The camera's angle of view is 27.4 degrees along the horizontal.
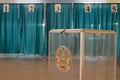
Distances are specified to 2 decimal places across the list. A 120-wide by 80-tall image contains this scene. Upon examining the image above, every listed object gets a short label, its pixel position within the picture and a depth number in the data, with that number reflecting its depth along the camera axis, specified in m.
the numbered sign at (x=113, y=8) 13.41
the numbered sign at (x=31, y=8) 14.02
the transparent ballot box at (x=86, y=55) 3.39
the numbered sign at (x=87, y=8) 13.66
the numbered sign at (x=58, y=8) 13.85
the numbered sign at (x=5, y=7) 14.16
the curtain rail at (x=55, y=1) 13.78
